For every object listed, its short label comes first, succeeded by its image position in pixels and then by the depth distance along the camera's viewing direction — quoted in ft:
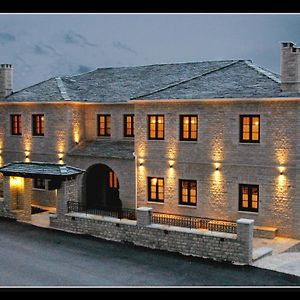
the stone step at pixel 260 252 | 60.59
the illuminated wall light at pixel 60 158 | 92.58
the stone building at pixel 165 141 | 71.56
